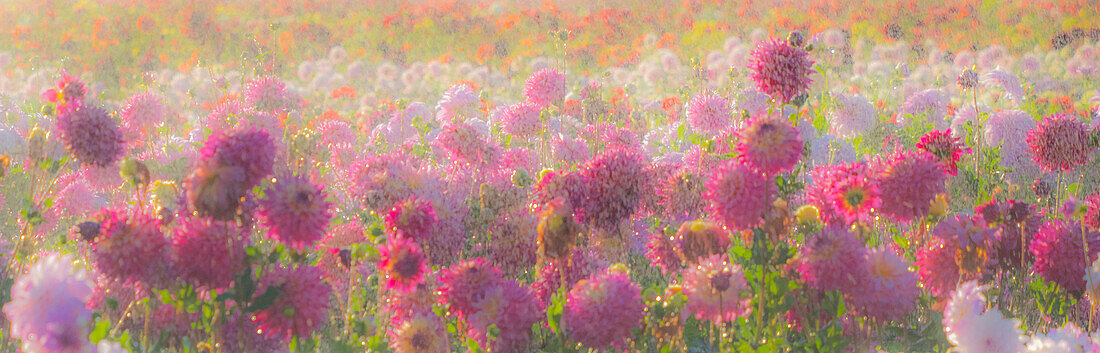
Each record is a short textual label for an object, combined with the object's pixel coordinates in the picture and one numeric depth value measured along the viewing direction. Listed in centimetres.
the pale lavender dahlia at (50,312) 539
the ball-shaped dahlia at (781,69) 564
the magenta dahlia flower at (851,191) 560
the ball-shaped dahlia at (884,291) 556
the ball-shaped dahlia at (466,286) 550
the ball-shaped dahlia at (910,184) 560
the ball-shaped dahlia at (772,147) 546
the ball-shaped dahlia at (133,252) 536
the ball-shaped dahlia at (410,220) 554
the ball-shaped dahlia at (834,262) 552
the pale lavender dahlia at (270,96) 831
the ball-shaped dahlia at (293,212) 535
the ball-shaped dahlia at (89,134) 563
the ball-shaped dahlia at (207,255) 535
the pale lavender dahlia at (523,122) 816
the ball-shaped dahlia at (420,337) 557
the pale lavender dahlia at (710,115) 848
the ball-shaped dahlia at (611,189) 573
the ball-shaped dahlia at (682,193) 593
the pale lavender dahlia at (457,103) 1026
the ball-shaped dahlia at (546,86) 854
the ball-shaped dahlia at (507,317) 548
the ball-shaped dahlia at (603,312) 547
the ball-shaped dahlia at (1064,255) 575
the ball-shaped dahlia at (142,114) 816
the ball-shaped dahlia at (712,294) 553
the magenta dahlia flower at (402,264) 538
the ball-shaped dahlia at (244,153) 532
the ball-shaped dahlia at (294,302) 542
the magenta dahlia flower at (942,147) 579
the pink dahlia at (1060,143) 594
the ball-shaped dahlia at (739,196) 549
